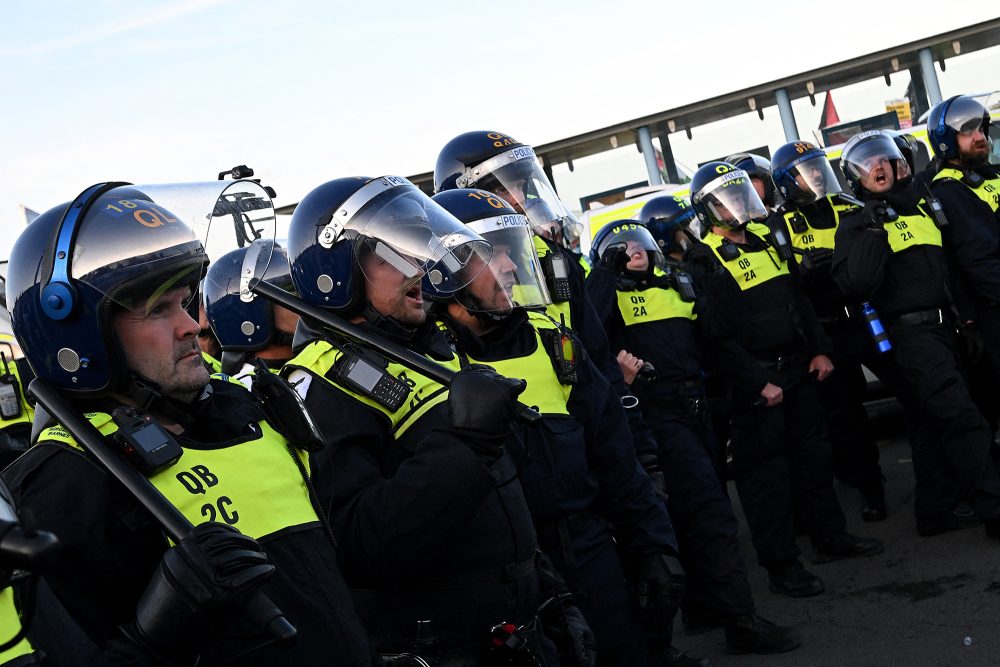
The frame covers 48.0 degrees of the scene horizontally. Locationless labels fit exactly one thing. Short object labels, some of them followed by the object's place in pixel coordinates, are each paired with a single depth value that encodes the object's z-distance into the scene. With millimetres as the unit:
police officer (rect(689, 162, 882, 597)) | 6355
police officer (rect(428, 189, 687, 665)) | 3305
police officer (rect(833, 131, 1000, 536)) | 6309
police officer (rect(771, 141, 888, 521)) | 7316
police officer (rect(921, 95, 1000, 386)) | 6570
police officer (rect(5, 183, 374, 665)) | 1823
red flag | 20938
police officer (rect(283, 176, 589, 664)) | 2451
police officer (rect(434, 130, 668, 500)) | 4368
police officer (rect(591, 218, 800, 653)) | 5406
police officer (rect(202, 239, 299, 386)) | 4578
